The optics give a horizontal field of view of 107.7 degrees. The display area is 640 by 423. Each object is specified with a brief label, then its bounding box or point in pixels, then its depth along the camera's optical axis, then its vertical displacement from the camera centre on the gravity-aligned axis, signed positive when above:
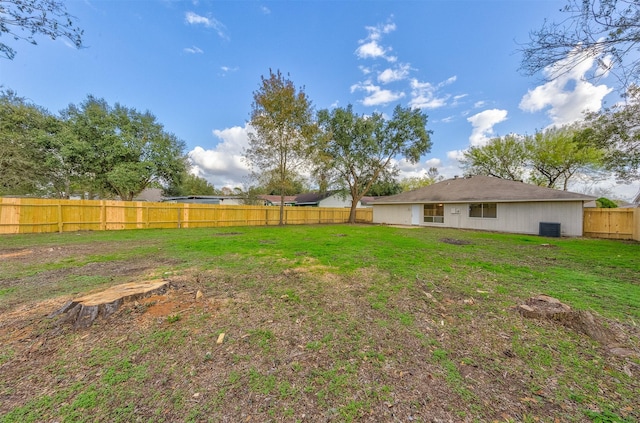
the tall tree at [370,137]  17.75 +5.73
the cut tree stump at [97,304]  2.56 -1.14
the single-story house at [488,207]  11.83 +0.30
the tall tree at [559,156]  17.34 +4.31
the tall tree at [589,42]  3.62 +2.83
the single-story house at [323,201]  28.25 +1.16
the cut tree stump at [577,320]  2.30 -1.23
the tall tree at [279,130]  13.43 +4.79
